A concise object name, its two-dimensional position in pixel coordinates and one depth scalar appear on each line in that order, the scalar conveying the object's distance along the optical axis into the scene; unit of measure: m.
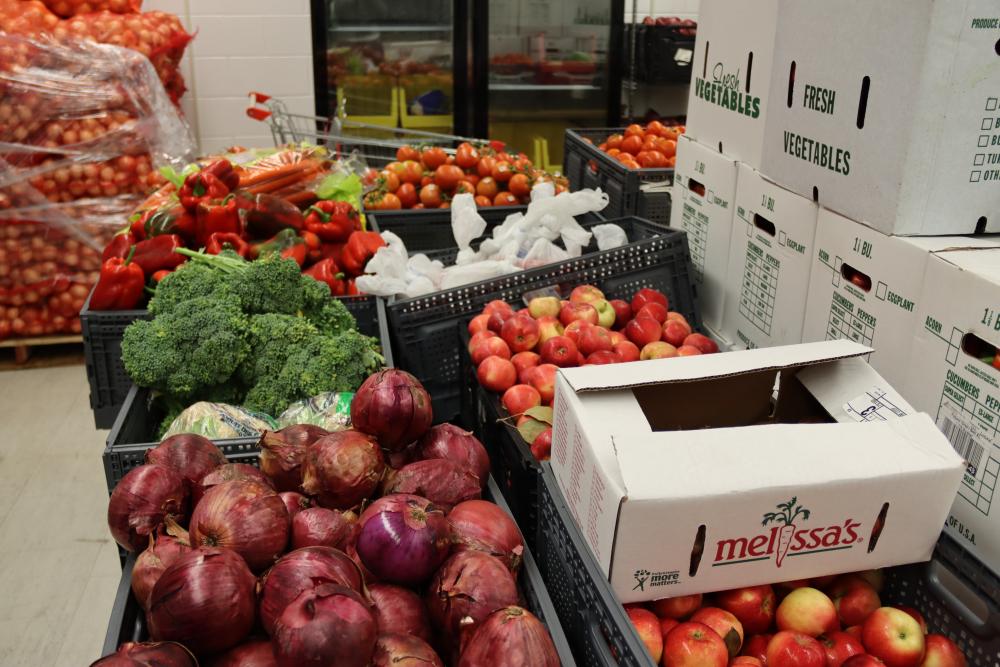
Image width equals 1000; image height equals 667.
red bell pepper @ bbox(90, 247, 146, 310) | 2.15
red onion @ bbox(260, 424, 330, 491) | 1.30
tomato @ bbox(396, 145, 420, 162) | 3.41
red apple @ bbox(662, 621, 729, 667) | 1.01
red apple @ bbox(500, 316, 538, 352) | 1.77
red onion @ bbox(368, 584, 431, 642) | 1.01
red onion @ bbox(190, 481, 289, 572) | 1.07
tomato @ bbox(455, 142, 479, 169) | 3.33
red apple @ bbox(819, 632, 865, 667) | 1.05
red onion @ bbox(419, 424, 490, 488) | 1.35
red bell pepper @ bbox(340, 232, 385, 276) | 2.53
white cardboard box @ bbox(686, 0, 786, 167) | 1.68
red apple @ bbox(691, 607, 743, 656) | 1.05
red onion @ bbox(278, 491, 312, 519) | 1.20
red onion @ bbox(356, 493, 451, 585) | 1.04
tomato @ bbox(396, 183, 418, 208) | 3.23
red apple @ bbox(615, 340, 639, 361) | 1.74
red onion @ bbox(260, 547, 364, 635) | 0.96
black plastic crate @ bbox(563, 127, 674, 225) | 2.68
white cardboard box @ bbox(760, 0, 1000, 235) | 1.16
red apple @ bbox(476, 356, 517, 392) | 1.66
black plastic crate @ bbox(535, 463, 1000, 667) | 0.98
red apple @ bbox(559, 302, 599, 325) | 1.86
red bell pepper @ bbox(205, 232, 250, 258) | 2.42
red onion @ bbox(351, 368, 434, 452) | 1.32
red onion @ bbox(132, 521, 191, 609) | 1.08
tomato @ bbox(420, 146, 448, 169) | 3.37
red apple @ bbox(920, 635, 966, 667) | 1.03
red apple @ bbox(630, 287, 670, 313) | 1.96
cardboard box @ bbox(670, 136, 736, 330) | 1.88
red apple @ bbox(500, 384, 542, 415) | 1.56
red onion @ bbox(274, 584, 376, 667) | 0.84
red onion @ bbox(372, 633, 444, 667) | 0.91
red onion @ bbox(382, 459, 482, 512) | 1.24
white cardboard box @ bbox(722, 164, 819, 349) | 1.55
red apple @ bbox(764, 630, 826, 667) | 1.02
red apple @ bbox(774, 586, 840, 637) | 1.08
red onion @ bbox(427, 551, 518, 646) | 1.02
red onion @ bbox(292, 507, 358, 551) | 1.12
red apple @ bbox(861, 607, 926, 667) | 1.04
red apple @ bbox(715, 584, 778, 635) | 1.08
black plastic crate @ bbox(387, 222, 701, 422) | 1.99
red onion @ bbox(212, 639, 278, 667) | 0.94
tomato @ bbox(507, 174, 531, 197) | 3.22
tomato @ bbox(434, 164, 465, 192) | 3.26
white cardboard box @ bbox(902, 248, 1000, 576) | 1.08
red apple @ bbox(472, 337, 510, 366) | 1.73
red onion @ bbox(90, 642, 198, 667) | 0.86
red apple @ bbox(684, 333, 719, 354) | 1.78
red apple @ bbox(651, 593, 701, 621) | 1.08
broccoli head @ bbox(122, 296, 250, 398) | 1.84
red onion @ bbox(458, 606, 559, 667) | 0.93
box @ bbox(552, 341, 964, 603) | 0.97
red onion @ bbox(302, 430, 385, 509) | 1.21
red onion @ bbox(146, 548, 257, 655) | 0.93
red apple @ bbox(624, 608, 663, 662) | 1.02
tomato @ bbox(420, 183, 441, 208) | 3.23
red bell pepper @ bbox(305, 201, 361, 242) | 2.64
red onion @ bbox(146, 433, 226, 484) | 1.30
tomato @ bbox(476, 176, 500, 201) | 3.24
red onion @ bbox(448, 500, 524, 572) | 1.14
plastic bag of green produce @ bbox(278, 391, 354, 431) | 1.81
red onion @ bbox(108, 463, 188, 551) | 1.17
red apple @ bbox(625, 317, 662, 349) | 1.82
